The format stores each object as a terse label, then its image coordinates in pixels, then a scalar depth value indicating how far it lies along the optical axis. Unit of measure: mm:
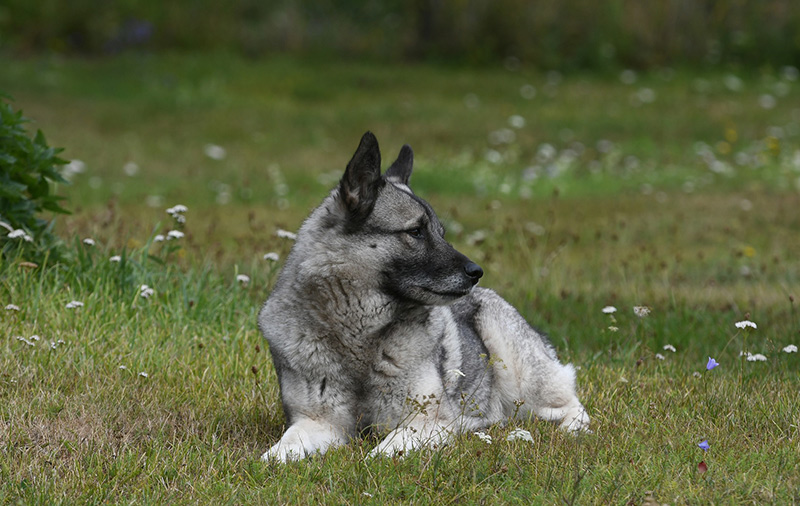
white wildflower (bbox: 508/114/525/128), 31969
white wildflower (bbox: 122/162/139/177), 26639
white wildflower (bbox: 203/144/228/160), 29062
